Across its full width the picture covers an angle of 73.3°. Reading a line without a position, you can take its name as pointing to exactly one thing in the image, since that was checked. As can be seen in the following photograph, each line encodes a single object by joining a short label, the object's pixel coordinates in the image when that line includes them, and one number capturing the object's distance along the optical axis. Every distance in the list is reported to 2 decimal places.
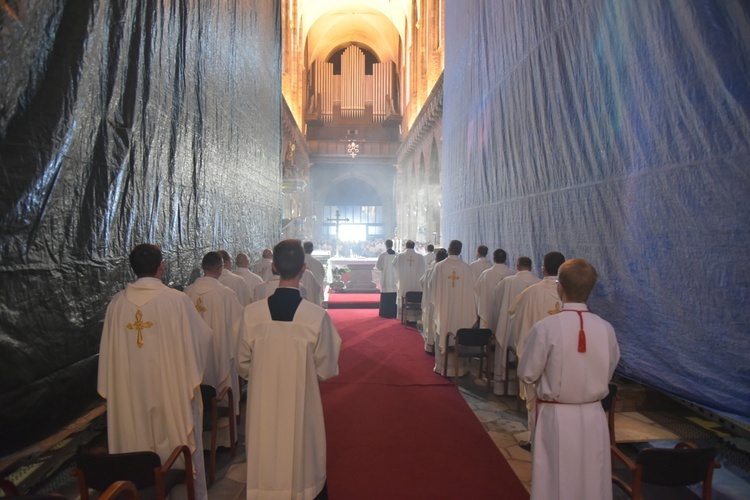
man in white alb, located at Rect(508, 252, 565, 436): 4.48
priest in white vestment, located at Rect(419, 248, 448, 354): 7.22
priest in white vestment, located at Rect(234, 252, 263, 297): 6.45
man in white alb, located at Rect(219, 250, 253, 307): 5.91
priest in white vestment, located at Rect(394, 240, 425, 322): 10.04
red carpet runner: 3.61
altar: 14.72
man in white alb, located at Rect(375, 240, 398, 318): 10.77
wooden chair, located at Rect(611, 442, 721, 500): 2.30
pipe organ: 27.59
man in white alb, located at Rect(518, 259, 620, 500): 2.51
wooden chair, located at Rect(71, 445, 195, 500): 2.28
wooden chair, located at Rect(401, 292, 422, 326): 9.33
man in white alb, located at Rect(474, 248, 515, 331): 6.34
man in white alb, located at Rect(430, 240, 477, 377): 6.63
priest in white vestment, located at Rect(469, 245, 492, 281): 7.60
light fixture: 23.33
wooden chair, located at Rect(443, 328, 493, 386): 5.64
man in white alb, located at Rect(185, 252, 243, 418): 4.50
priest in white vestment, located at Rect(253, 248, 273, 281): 7.96
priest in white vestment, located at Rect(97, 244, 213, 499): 2.76
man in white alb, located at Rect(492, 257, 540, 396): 5.45
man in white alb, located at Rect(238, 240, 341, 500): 2.68
